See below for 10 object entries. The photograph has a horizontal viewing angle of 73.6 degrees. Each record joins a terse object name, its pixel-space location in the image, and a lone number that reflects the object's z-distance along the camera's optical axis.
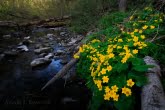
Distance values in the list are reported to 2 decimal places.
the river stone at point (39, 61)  3.12
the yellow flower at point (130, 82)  1.42
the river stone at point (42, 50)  3.75
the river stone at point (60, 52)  3.65
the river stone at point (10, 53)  3.62
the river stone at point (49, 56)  3.46
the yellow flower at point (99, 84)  1.50
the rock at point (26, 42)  4.42
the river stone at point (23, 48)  3.95
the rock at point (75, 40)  4.31
